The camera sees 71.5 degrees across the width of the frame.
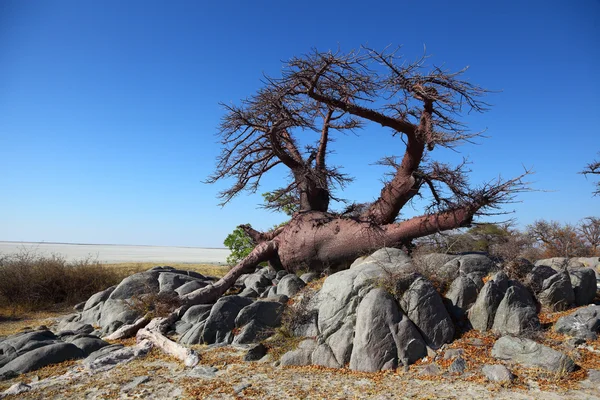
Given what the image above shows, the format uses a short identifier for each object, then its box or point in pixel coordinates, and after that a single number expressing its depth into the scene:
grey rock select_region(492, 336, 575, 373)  5.53
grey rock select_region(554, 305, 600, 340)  6.40
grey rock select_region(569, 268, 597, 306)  7.99
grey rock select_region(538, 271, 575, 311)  7.51
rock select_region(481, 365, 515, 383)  5.43
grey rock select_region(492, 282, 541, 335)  6.52
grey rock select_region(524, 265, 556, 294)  7.65
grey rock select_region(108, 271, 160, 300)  11.17
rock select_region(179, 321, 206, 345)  7.96
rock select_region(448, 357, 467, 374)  5.78
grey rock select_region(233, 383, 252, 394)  5.66
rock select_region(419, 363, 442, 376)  5.83
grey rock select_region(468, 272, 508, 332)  6.80
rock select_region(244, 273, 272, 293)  10.85
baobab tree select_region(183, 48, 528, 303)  9.16
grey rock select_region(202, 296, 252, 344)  7.91
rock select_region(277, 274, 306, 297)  9.53
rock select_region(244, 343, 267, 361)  6.93
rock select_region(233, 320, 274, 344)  7.64
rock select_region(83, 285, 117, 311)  11.77
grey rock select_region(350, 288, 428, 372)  6.19
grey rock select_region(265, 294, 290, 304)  8.92
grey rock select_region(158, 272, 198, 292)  11.49
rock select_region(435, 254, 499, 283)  7.79
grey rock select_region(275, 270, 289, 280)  11.28
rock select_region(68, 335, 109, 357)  8.07
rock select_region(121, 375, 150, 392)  6.03
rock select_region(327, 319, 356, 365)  6.51
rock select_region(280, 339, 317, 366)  6.65
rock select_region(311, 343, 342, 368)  6.47
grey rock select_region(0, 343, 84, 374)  7.14
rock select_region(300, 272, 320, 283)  10.42
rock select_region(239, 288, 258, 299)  10.47
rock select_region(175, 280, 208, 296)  10.73
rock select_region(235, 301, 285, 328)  8.03
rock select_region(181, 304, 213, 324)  8.89
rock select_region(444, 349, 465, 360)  6.13
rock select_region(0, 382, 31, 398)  6.09
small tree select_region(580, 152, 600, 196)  17.27
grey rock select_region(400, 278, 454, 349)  6.53
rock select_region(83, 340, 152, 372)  7.08
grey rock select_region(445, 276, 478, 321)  7.14
